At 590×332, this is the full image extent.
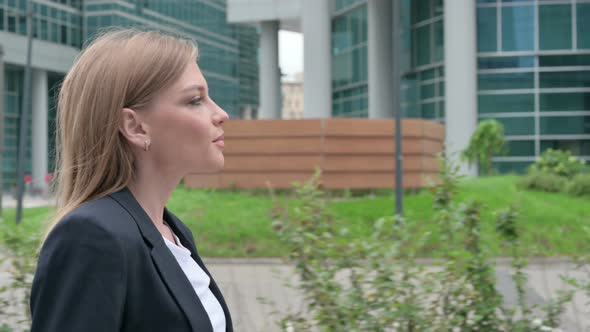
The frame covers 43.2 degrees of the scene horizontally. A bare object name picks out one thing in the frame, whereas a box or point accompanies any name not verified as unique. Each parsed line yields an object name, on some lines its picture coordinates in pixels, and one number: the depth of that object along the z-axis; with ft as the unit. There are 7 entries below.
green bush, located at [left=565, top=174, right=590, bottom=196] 67.82
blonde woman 4.13
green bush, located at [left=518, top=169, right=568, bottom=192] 71.05
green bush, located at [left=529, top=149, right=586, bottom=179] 77.92
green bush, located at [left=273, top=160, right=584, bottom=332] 11.75
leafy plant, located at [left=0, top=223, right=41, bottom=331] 12.28
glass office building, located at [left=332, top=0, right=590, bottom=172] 104.83
